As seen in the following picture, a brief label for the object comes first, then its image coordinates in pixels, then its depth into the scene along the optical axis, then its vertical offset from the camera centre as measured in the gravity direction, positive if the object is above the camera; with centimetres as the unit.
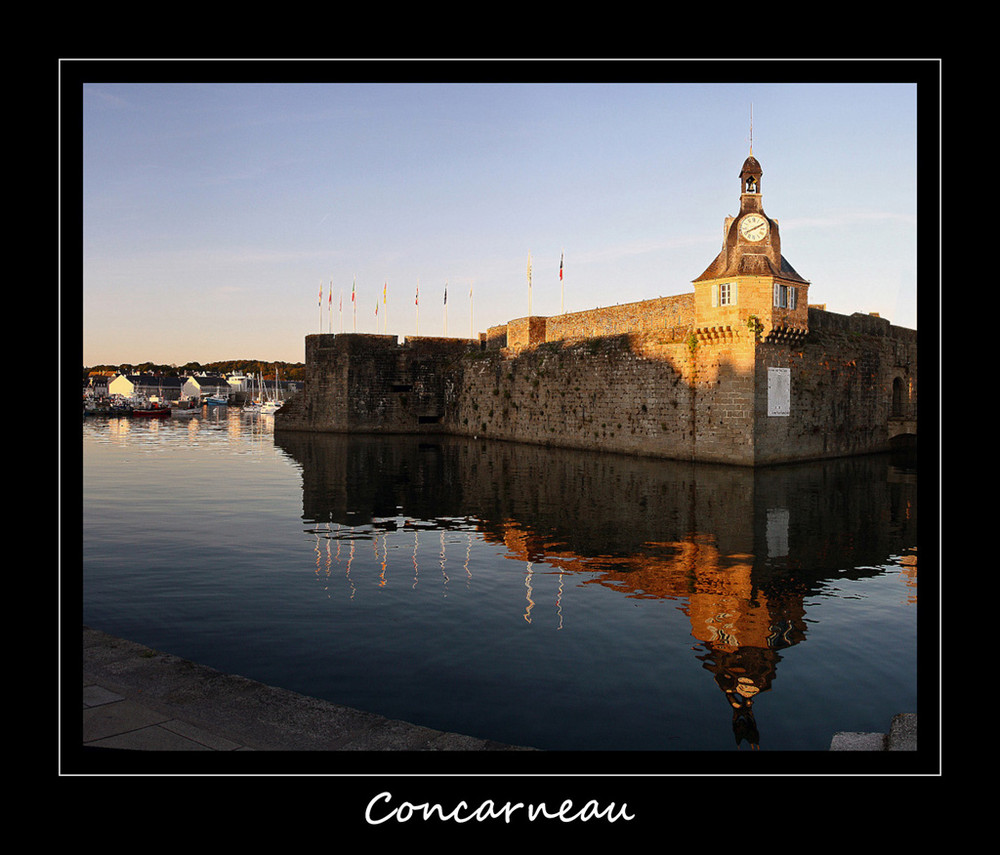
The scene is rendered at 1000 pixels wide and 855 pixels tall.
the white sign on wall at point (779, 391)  2670 +100
